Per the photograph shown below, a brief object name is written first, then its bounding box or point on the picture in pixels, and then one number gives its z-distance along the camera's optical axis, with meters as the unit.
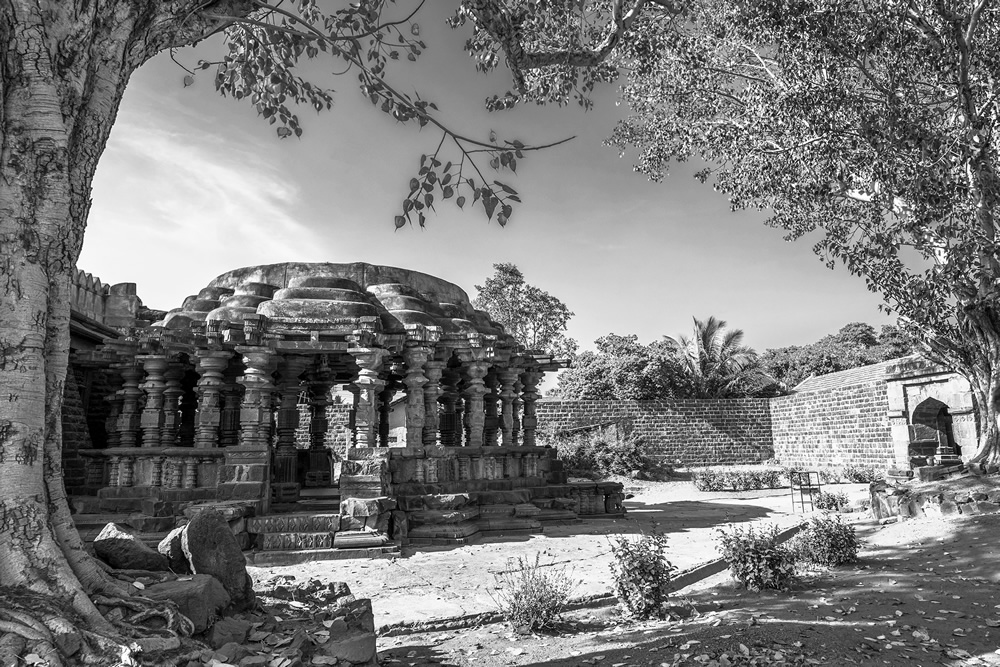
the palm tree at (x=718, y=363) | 27.02
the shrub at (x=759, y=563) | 5.72
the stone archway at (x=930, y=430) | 17.28
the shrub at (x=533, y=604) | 4.71
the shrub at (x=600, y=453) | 20.14
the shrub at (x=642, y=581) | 4.99
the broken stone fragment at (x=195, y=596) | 3.29
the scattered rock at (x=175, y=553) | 4.05
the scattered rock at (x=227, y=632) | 3.33
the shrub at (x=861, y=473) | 18.08
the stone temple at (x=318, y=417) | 8.30
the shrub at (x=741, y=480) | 18.19
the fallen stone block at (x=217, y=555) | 3.97
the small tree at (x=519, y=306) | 30.83
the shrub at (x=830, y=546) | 6.69
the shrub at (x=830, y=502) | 11.88
